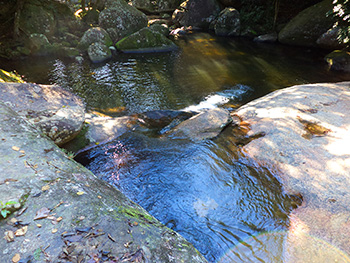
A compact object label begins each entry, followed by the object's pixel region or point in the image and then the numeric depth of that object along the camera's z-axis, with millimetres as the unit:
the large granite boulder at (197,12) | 17531
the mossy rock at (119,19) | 12719
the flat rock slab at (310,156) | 2756
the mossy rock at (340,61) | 9375
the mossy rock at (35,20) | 11164
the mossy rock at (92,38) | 11305
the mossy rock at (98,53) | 10484
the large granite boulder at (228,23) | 15898
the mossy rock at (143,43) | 11922
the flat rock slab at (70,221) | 1733
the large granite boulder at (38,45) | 10797
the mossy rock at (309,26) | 11905
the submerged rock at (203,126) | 4902
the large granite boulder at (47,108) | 4117
